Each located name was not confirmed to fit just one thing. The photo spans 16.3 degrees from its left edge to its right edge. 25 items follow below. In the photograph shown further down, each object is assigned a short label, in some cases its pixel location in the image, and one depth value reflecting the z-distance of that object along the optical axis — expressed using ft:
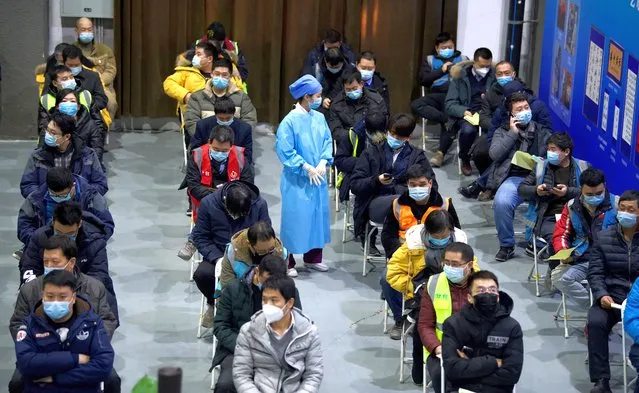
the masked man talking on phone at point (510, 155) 59.23
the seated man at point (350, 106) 64.20
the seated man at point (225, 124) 59.14
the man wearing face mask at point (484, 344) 40.18
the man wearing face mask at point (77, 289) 40.94
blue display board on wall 56.66
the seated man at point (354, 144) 57.06
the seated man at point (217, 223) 48.75
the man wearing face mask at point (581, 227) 50.22
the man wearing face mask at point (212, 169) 54.61
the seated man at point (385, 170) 55.63
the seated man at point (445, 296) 42.74
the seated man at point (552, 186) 55.41
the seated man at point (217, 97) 63.89
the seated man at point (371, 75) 68.91
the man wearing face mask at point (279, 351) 38.87
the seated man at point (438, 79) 74.37
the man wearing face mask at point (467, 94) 70.55
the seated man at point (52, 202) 48.04
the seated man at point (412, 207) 50.44
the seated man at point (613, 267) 46.13
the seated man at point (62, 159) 52.62
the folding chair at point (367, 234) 56.92
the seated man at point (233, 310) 41.38
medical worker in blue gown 56.12
